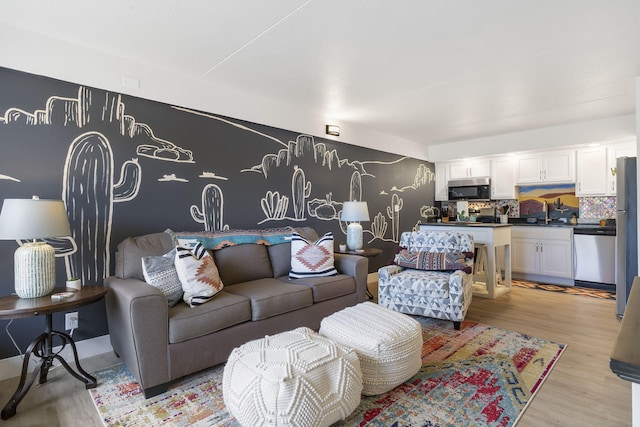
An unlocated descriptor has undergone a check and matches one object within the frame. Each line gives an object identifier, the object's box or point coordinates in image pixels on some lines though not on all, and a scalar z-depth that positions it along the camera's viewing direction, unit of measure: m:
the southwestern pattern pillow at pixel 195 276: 2.40
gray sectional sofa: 2.04
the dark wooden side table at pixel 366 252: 3.96
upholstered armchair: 3.09
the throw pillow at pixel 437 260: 3.35
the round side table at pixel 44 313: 1.81
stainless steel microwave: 5.84
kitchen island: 4.14
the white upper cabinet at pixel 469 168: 5.92
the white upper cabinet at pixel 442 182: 6.43
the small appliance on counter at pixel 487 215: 6.05
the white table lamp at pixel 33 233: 1.91
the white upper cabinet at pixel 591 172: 4.76
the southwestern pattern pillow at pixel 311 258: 3.27
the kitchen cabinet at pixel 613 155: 4.58
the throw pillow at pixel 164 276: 2.34
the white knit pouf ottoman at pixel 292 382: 1.51
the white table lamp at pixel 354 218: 4.15
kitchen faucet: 5.47
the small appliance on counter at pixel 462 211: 6.12
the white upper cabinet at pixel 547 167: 5.05
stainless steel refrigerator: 3.31
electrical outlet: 2.52
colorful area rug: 1.83
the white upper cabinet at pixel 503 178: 5.62
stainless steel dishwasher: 4.52
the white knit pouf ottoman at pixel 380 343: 1.97
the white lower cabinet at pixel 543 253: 4.89
